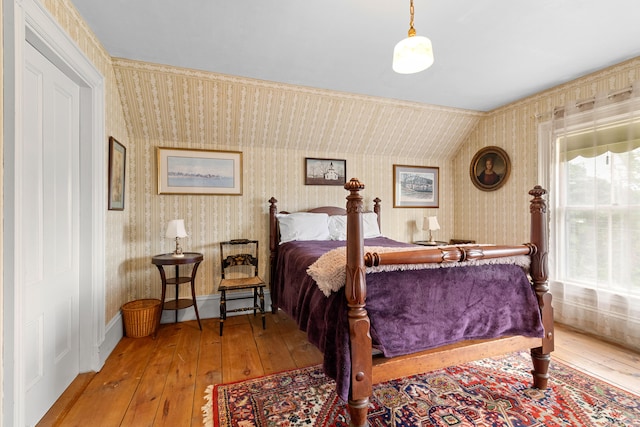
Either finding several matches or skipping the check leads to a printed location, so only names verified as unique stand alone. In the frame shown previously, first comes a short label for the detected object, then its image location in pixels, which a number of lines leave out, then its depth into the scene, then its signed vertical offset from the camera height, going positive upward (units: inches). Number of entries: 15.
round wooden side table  110.3 -25.2
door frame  47.7 +5.9
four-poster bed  57.4 -21.7
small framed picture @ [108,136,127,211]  97.3 +15.3
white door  61.6 -3.3
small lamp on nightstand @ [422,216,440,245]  160.3 -5.7
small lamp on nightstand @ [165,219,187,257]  114.6 -5.6
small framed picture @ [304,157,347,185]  150.7 +23.0
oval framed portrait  145.6 +23.7
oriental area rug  64.2 -45.8
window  99.7 +3.6
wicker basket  106.3 -38.3
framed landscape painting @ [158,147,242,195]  128.3 +20.3
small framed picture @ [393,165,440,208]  168.7 +16.3
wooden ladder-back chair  120.9 -24.0
